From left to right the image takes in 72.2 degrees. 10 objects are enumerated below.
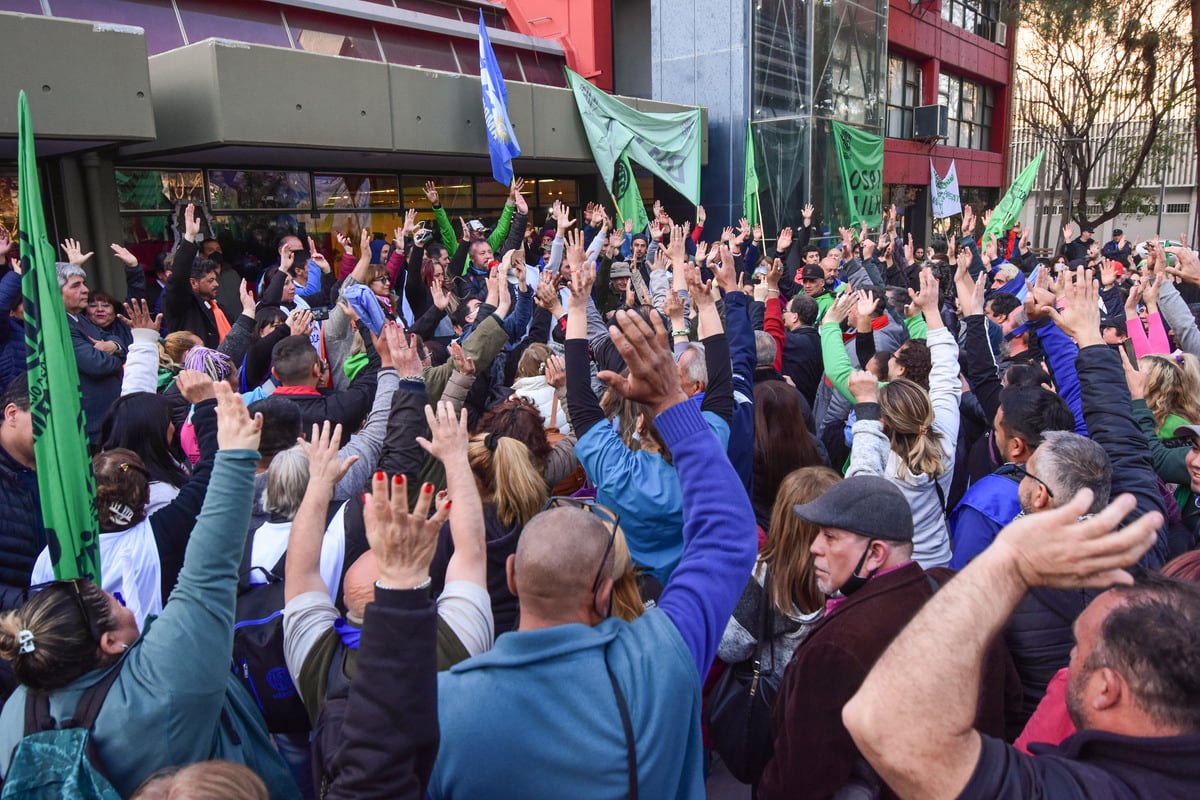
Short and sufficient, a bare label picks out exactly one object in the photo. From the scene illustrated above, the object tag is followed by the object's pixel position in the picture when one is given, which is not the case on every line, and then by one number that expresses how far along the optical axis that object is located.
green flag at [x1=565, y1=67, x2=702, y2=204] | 13.77
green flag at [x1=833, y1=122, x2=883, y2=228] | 16.92
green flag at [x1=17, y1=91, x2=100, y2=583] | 2.18
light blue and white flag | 11.02
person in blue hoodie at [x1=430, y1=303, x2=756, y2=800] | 1.53
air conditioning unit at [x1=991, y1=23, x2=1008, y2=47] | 28.74
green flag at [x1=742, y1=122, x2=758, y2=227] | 14.84
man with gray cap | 2.04
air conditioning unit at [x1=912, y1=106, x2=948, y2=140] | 23.34
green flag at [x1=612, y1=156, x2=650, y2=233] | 13.06
